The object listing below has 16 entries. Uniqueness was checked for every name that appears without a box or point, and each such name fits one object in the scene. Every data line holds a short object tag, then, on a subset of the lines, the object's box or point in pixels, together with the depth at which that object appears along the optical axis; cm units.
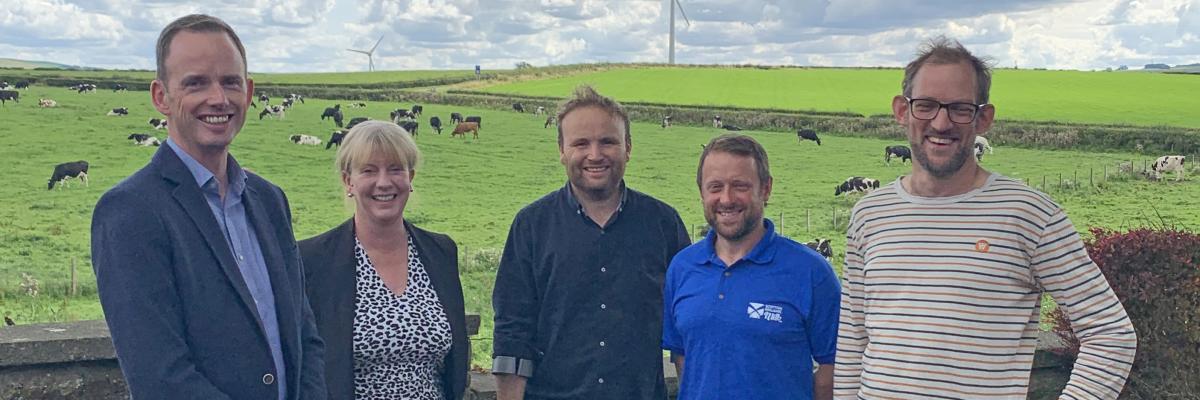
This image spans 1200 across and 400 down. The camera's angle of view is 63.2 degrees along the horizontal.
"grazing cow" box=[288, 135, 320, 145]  3972
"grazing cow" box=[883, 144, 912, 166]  3675
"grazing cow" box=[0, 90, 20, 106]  4891
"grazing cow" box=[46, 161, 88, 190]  2922
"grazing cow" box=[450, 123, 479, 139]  4412
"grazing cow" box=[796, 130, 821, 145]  4312
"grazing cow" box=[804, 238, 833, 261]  1969
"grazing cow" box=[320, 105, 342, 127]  4741
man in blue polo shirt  364
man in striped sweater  306
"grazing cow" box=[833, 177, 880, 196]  2953
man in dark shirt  410
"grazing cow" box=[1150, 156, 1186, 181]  3044
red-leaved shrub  578
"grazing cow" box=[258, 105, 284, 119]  4823
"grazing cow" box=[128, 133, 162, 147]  3644
